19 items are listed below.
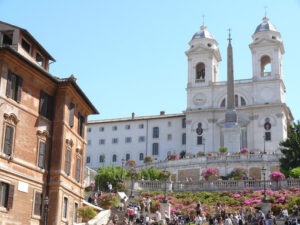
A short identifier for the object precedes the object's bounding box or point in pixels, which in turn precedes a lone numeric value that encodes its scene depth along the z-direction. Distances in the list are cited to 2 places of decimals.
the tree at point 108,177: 66.81
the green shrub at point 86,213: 38.56
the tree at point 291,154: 68.00
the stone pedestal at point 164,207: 43.72
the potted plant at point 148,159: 88.69
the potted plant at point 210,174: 65.28
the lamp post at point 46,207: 31.70
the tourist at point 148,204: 45.81
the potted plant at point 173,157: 84.26
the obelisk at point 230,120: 86.50
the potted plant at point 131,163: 85.39
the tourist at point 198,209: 44.38
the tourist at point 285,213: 41.77
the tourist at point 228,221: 38.56
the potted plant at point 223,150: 81.81
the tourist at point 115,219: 39.55
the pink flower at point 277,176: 56.73
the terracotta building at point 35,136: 31.45
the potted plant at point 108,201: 47.72
